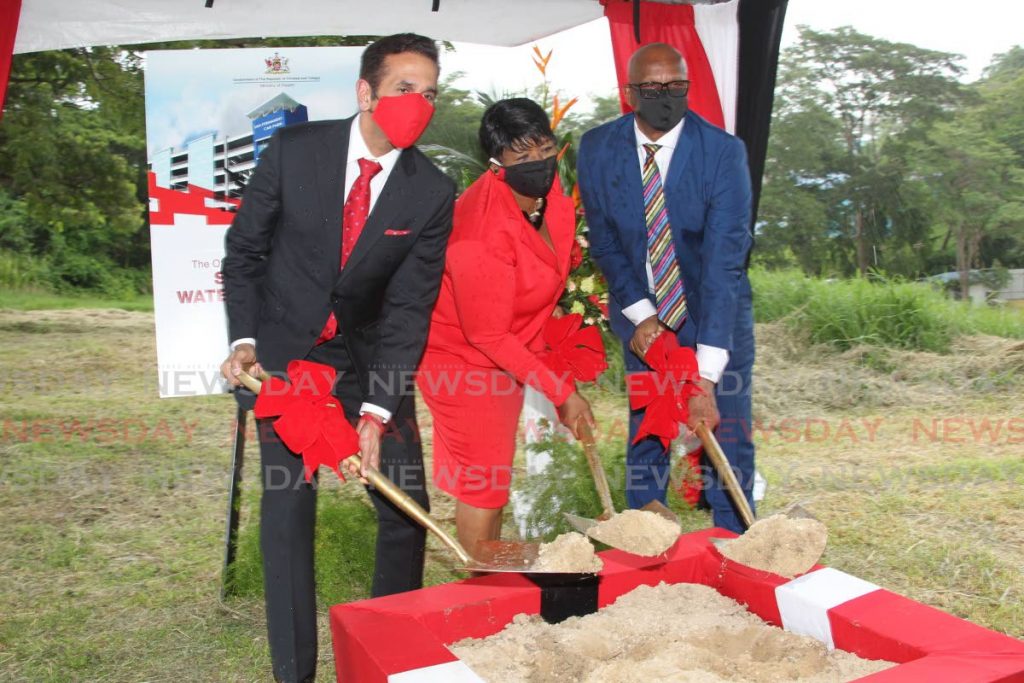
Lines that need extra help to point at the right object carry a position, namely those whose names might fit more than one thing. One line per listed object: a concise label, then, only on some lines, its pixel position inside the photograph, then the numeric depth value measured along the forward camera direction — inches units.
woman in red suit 105.3
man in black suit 96.4
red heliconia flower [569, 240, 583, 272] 142.6
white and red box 70.1
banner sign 131.7
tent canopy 135.0
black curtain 149.9
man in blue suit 119.1
